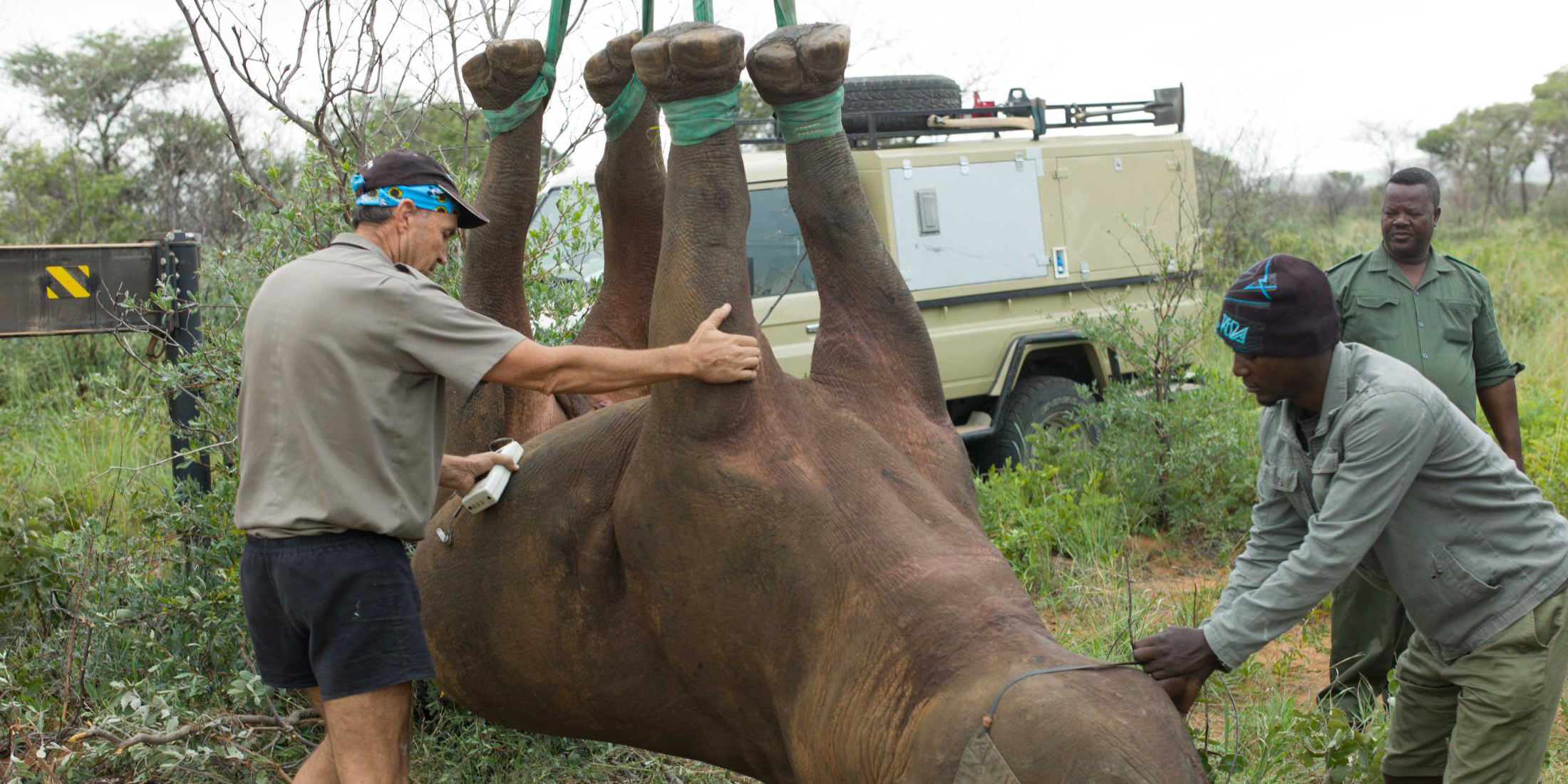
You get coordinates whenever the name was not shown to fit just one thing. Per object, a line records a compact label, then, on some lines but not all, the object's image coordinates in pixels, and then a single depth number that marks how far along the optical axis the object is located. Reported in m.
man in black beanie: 2.98
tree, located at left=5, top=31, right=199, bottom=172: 18.45
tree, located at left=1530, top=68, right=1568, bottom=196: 28.97
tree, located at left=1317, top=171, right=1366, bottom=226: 25.06
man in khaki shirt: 2.98
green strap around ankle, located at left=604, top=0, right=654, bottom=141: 3.92
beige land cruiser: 8.18
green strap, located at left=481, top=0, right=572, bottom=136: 3.73
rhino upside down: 2.42
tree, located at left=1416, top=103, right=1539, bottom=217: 27.75
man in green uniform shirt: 4.98
